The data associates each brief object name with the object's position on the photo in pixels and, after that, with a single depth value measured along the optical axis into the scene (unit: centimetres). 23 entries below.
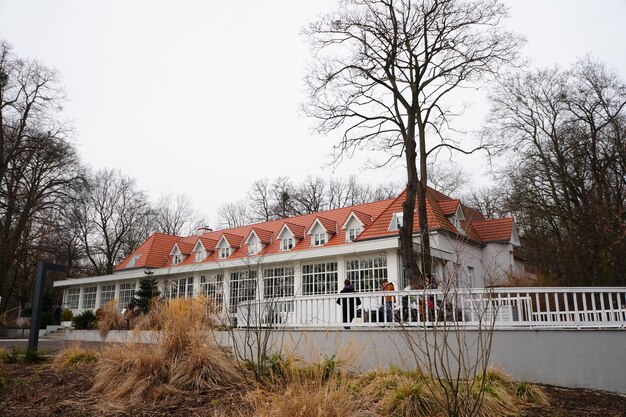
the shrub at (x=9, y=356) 1030
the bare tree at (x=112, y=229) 3907
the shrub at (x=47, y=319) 2938
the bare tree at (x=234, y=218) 5082
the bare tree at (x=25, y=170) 2389
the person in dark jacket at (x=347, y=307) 1062
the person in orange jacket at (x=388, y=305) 969
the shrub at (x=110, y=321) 1619
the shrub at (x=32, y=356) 1041
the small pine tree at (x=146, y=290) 2292
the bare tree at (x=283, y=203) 4403
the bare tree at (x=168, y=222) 4624
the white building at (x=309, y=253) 2038
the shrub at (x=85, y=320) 2382
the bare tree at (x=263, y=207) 4666
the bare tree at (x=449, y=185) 3415
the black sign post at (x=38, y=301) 1182
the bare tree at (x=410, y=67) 1398
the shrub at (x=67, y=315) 3113
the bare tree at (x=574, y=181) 1900
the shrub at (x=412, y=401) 534
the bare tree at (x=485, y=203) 3750
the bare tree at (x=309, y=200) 4466
